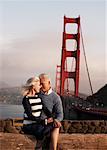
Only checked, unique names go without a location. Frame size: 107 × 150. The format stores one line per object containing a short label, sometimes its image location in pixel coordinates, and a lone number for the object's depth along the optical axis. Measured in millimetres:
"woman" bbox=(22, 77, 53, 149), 2378
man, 2361
